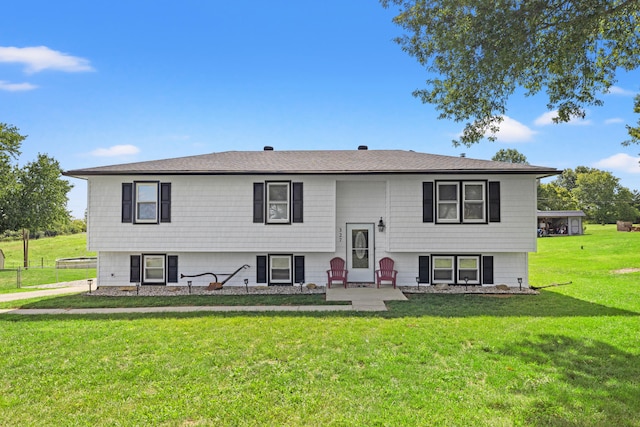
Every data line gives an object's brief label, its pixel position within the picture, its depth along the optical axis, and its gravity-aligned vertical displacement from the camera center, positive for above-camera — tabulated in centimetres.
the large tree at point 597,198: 5388 +391
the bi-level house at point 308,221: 1259 +12
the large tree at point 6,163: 2638 +467
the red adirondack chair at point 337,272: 1287 -170
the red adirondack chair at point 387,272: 1282 -170
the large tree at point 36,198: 2666 +212
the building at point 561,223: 4153 +2
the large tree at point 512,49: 745 +386
